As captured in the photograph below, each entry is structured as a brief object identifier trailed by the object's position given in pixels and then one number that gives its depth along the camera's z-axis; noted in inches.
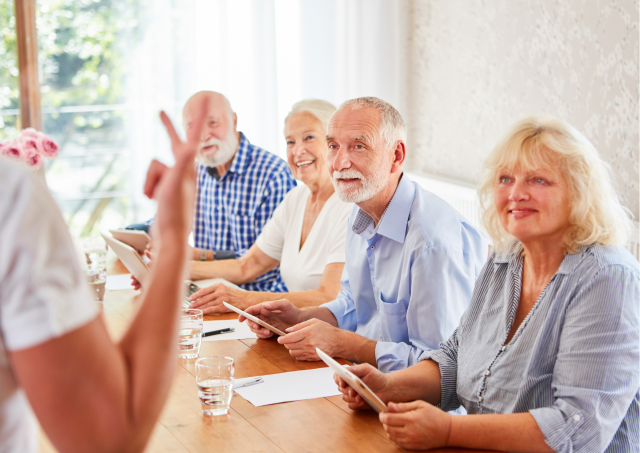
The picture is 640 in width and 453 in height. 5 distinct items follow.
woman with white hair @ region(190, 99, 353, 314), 90.9
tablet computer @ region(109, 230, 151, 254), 108.9
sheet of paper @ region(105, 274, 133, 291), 99.7
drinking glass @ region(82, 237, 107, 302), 102.1
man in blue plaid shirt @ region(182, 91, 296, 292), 119.1
